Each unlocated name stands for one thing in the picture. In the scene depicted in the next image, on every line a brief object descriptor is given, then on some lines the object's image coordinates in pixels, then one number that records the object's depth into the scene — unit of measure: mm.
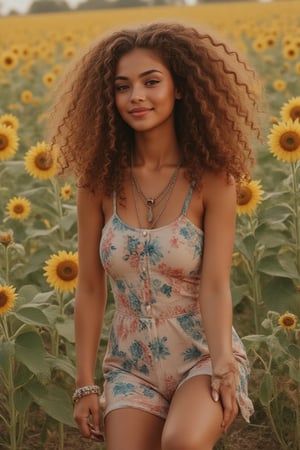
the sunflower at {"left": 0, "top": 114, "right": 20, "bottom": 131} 6233
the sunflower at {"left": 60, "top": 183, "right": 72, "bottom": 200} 5552
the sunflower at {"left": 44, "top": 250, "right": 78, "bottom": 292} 4485
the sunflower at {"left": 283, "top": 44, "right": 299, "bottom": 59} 11389
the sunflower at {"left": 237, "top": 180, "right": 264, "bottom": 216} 4889
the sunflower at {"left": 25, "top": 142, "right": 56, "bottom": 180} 5613
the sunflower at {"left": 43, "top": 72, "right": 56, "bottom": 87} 11128
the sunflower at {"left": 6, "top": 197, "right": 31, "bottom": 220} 5603
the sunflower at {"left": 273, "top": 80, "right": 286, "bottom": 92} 10298
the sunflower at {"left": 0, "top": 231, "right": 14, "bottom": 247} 4310
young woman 3480
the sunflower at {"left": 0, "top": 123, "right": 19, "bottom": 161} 5933
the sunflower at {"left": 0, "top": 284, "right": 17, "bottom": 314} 3916
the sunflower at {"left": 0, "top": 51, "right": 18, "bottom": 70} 12272
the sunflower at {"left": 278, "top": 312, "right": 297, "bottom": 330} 4079
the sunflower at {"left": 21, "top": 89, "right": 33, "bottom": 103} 11185
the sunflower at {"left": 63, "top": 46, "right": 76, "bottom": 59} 12831
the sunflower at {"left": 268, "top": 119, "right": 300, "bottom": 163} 4965
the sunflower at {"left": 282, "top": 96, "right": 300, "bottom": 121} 5516
